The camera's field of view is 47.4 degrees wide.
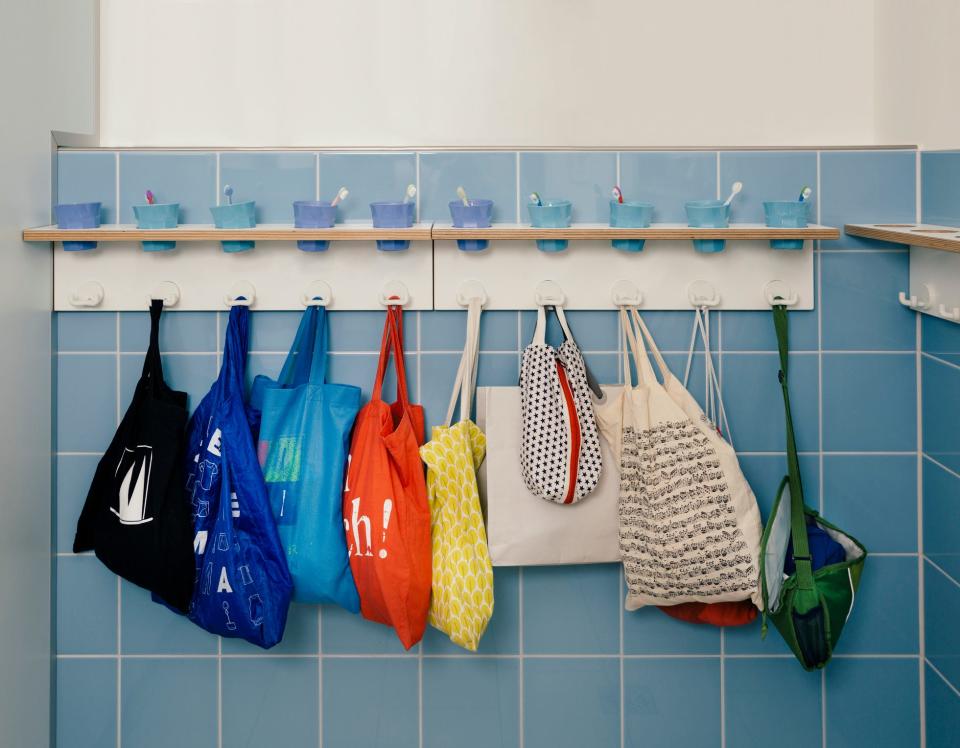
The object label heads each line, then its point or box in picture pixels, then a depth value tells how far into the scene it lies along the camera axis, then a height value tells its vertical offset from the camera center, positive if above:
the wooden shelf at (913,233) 1.49 +0.22
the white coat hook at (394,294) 1.86 +0.15
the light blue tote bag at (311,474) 1.77 -0.15
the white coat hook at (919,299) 1.80 +0.14
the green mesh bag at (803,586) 1.73 -0.33
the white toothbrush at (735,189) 1.78 +0.31
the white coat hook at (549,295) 1.85 +0.14
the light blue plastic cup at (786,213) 1.76 +0.27
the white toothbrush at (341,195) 1.78 +0.30
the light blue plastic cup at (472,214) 1.77 +0.27
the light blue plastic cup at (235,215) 1.78 +0.27
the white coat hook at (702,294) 1.86 +0.15
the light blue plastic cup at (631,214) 1.77 +0.27
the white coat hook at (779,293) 1.86 +0.15
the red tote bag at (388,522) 1.75 -0.23
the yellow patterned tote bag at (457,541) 1.76 -0.26
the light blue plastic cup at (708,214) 1.77 +0.27
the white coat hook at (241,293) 1.86 +0.15
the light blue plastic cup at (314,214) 1.77 +0.27
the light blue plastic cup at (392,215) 1.77 +0.27
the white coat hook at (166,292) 1.87 +0.15
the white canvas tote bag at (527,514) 1.81 -0.22
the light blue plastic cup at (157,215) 1.77 +0.27
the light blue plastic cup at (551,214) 1.77 +0.27
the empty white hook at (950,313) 1.69 +0.10
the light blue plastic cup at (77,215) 1.78 +0.27
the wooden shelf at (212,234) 1.73 +0.23
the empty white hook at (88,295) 1.86 +0.15
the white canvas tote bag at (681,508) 1.73 -0.21
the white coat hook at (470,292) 1.86 +0.15
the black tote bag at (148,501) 1.76 -0.20
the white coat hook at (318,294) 1.86 +0.15
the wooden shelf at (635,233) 1.73 +0.23
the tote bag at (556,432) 1.76 -0.08
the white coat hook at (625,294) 1.86 +0.15
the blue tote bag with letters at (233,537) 1.76 -0.25
